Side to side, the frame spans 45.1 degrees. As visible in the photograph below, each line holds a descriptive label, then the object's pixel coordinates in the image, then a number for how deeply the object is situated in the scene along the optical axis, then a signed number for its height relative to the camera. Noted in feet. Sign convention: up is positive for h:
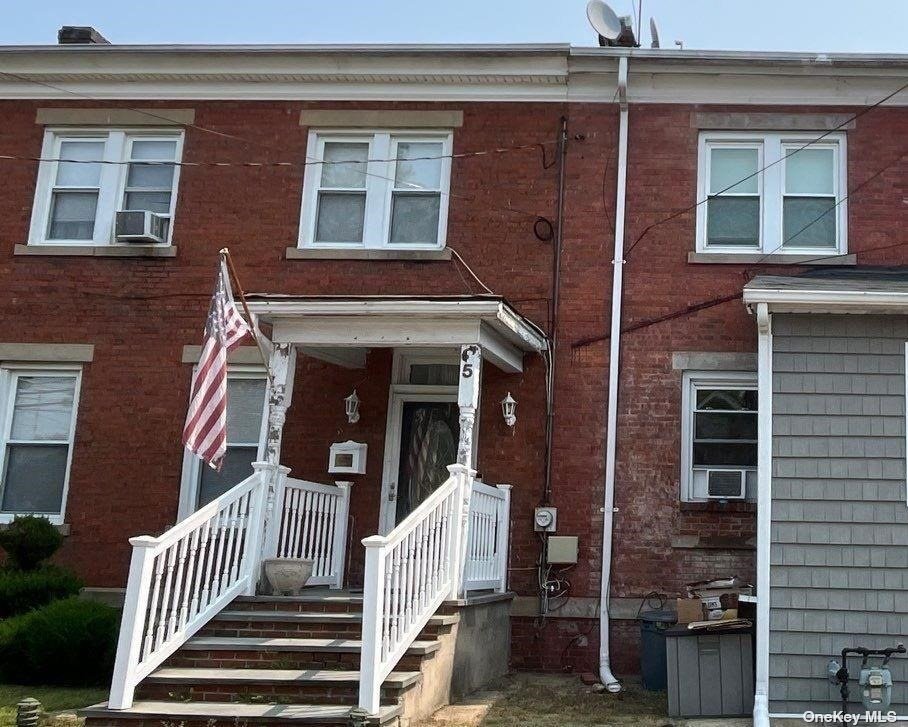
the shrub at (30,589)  32.91 -2.11
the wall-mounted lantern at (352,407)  36.55 +4.35
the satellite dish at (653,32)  40.93 +19.49
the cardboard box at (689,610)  29.91 -1.31
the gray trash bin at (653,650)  32.04 -2.65
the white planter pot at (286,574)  30.42 -1.06
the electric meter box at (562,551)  34.94 +0.05
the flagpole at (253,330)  29.73 +5.63
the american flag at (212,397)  28.27 +3.38
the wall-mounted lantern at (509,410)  35.83 +4.51
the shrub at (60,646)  30.07 -3.42
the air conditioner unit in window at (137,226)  38.39 +10.37
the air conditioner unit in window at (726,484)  34.86 +2.49
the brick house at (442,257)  35.58 +9.76
